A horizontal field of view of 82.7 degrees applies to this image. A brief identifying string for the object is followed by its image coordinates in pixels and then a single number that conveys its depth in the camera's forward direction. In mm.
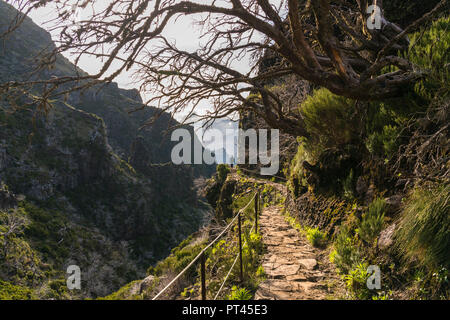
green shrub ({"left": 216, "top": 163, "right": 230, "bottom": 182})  23266
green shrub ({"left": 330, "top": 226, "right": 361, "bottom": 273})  4082
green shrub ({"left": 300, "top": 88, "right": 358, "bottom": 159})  5730
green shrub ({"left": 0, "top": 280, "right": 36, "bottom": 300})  26297
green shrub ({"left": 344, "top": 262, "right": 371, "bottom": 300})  3367
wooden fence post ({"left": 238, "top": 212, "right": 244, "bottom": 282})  4587
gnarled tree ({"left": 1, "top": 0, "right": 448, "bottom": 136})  3762
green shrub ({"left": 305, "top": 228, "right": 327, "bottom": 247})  5941
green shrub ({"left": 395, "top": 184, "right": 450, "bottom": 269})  2613
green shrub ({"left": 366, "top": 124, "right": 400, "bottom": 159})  4250
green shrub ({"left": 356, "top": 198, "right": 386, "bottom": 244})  3744
